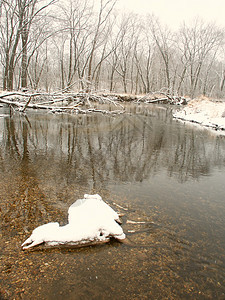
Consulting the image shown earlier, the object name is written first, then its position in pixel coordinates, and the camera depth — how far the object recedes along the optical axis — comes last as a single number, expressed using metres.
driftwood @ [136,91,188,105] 29.33
